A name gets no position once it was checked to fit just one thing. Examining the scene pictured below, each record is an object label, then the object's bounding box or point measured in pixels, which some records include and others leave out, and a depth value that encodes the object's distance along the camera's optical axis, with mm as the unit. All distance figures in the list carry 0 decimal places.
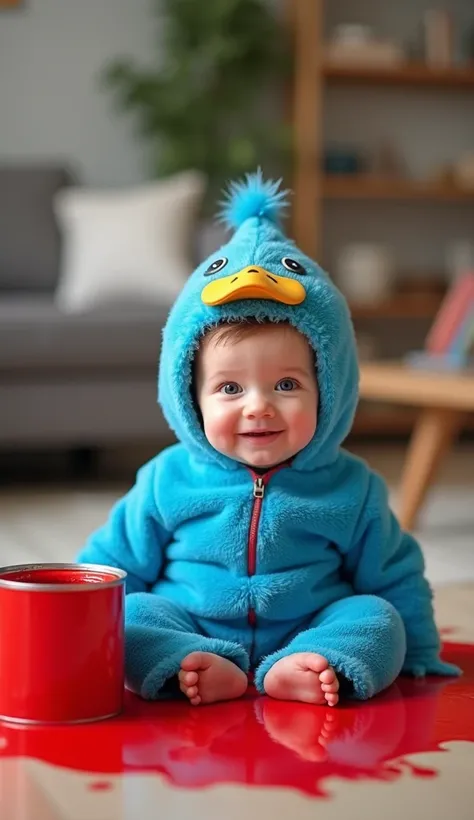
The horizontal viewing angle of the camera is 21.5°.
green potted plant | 4000
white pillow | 3279
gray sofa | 2850
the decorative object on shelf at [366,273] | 4238
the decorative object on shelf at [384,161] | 4410
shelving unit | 4188
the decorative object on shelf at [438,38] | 4324
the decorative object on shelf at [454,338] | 2744
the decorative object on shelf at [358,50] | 4191
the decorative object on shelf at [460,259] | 4367
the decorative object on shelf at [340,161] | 4266
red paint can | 1126
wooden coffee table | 2449
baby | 1250
